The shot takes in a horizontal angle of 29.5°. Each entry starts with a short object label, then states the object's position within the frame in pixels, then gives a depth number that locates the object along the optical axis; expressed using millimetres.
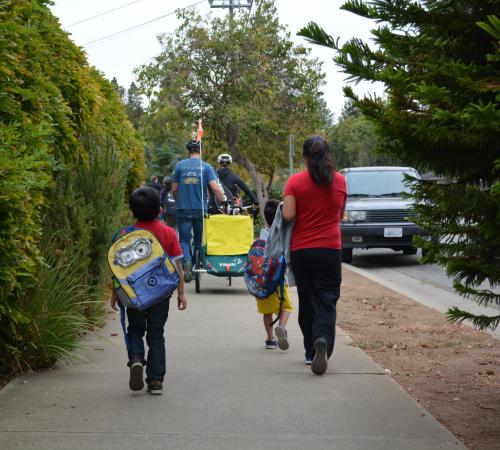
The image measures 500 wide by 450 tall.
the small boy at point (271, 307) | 8422
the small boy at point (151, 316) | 6500
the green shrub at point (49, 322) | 6832
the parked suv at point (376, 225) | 17844
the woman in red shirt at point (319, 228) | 7188
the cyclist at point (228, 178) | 14547
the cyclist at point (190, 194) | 12914
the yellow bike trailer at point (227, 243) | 12352
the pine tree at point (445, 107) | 4418
